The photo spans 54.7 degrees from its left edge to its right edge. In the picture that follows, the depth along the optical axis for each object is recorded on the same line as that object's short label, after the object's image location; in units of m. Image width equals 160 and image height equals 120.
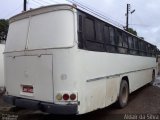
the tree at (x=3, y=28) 21.56
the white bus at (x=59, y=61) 3.56
